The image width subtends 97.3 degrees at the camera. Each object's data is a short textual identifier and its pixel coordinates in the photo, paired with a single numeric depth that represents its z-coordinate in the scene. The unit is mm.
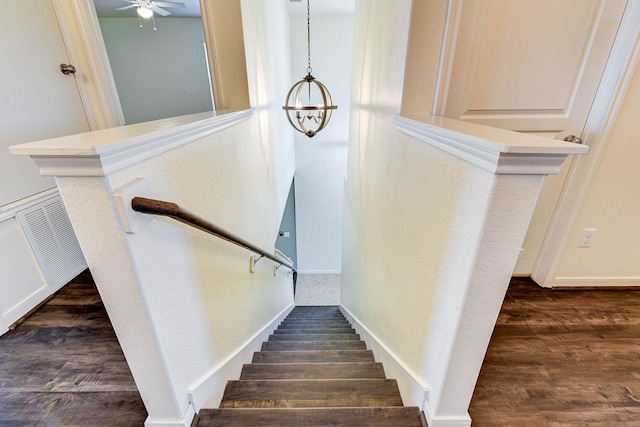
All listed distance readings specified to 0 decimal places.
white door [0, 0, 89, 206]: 1657
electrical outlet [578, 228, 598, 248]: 1809
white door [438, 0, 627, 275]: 1390
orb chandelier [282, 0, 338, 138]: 2014
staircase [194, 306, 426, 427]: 1149
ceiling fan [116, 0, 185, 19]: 2757
